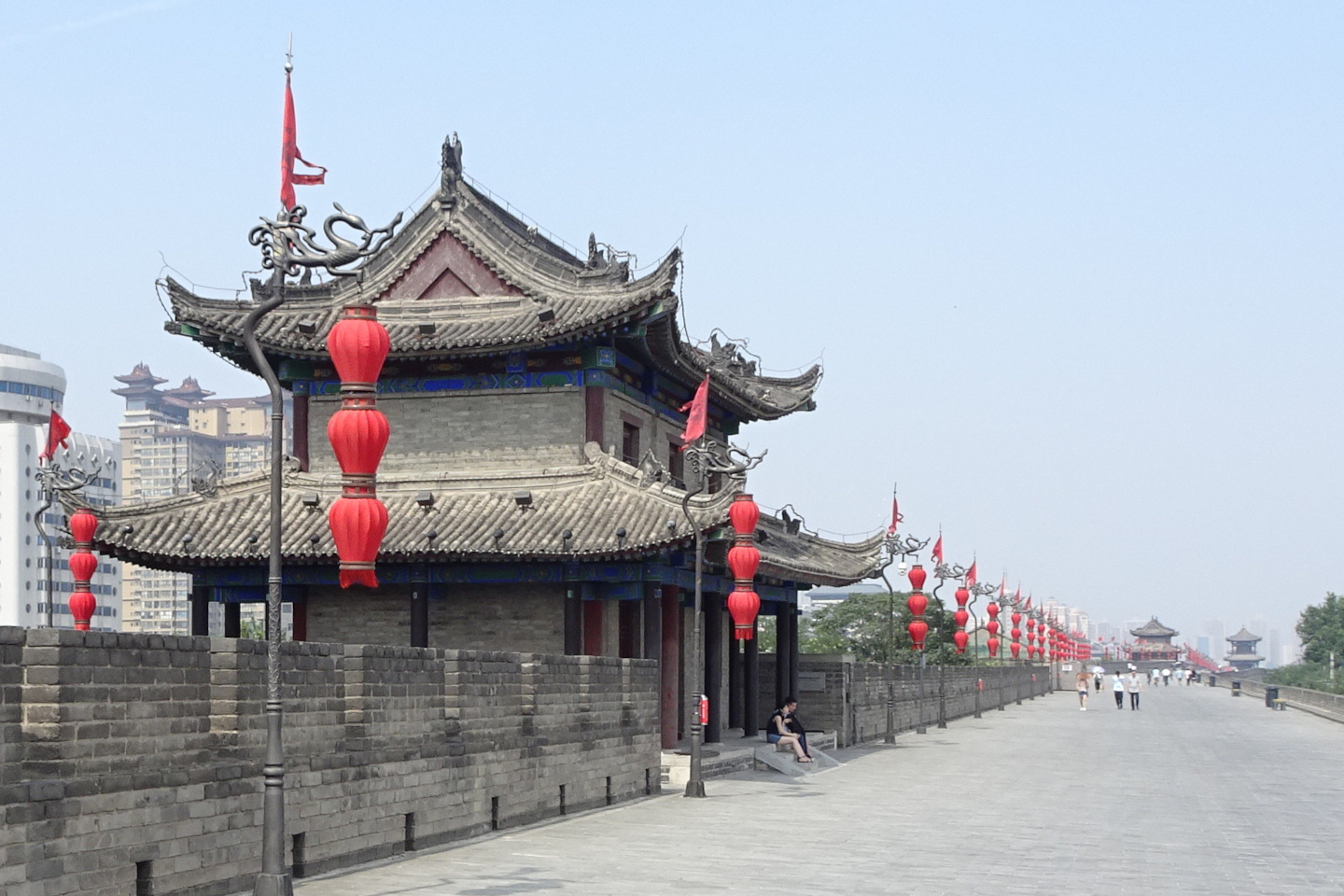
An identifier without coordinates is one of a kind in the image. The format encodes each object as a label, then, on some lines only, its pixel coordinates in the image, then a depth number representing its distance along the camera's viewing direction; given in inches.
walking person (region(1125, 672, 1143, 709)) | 2634.8
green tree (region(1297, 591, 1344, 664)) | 4842.5
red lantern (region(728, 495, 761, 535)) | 989.8
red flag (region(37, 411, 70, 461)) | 1138.0
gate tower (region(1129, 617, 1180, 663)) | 7180.1
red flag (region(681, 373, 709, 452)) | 1017.3
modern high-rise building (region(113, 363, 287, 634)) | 7111.2
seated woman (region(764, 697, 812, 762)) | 1165.7
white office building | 4690.0
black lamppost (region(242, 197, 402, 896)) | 471.2
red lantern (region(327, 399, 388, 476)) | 582.2
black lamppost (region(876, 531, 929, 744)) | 1482.5
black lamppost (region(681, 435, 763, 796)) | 935.7
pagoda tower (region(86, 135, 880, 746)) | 1016.2
